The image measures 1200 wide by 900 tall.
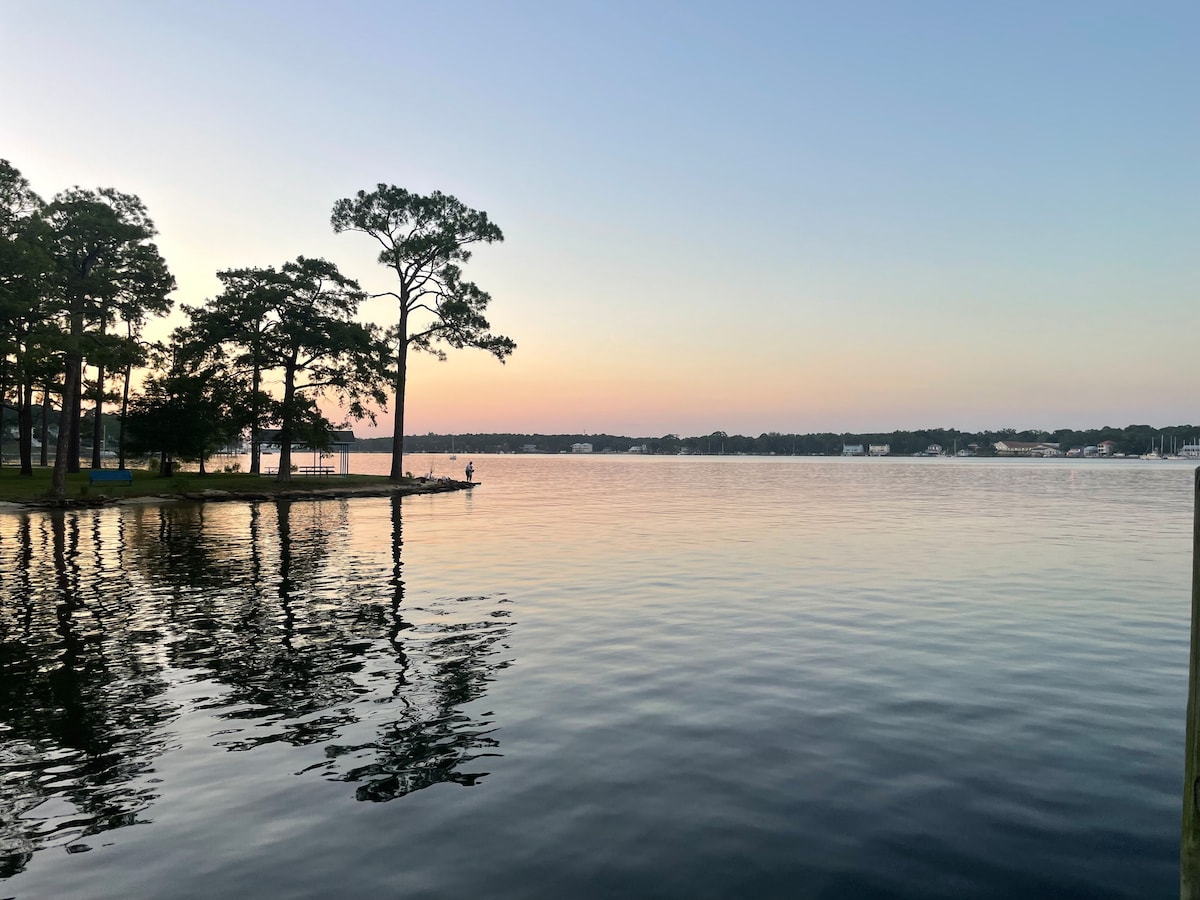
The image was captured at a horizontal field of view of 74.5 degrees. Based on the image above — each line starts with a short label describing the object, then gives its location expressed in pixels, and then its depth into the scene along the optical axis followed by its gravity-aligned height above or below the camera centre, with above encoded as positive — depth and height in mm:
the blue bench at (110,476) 55188 -1684
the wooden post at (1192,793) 4637 -2032
